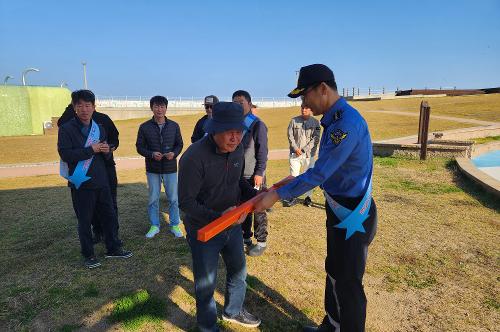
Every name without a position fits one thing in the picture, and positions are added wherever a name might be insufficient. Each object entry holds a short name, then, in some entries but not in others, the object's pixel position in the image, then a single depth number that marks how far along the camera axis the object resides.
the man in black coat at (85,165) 3.95
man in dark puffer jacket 5.05
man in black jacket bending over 2.45
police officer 2.27
